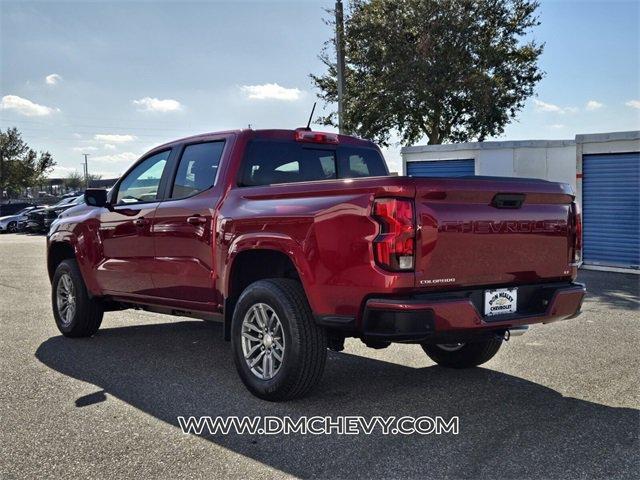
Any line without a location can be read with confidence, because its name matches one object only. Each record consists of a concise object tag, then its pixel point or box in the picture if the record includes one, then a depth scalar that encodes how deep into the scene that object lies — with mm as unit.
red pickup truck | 3895
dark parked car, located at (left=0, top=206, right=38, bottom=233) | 32188
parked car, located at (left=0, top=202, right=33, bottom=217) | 39000
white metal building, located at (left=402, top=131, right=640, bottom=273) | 13000
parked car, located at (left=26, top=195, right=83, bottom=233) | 28202
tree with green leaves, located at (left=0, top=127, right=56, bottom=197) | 59062
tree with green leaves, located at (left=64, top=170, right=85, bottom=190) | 105688
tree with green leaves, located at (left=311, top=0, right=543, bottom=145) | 23641
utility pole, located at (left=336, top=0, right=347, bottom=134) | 17344
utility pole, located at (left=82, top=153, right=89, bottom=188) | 113612
